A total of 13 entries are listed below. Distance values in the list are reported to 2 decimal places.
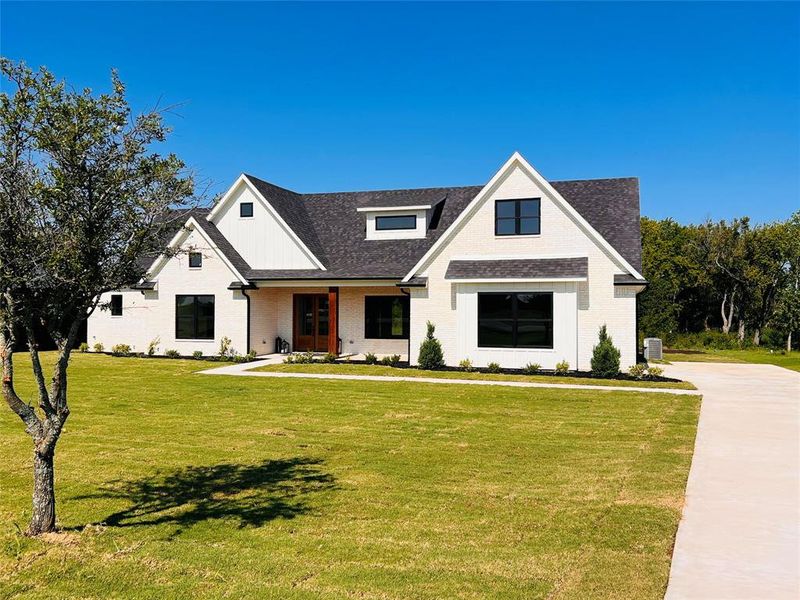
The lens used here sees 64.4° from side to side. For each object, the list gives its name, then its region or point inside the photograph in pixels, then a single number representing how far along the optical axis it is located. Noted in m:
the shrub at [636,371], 20.03
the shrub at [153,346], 26.81
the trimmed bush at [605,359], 20.17
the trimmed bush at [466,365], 21.89
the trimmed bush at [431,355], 22.02
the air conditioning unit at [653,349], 25.47
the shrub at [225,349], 25.52
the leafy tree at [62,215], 5.74
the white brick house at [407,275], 21.34
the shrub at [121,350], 27.00
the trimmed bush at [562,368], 20.77
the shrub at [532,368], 21.28
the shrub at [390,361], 23.20
